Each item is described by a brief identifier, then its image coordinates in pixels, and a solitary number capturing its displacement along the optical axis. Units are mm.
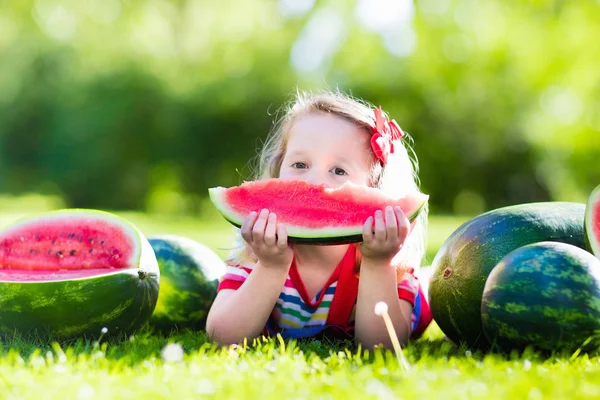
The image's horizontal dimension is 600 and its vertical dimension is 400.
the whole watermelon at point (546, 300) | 3125
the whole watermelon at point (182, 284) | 4324
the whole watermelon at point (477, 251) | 3736
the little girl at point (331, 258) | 3404
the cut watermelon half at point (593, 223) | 3619
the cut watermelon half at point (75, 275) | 3473
